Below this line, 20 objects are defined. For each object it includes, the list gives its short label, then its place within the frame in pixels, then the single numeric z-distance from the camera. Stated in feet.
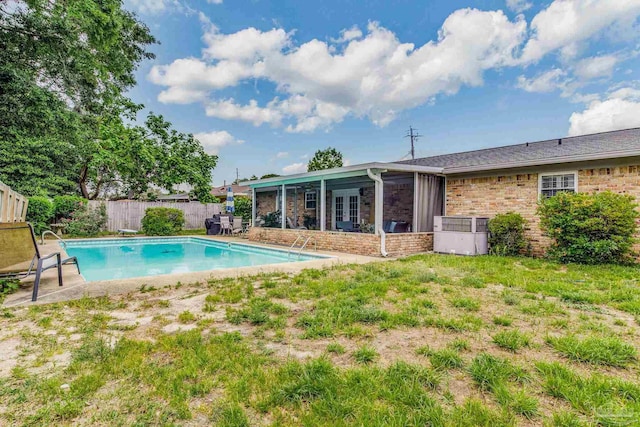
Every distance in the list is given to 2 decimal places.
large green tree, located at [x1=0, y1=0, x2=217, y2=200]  29.14
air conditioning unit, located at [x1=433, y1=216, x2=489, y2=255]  30.76
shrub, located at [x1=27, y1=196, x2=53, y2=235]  45.42
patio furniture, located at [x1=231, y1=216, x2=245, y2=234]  58.18
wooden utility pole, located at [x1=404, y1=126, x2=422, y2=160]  111.86
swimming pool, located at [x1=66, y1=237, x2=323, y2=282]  30.89
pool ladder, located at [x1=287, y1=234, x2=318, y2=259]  34.22
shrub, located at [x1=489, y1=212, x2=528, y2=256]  30.07
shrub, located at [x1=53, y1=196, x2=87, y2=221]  52.47
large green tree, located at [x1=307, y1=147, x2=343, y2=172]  114.10
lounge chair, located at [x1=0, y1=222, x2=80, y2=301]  16.03
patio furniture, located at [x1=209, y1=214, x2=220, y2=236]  58.65
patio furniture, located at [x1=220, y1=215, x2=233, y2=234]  57.93
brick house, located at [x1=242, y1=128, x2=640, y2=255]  27.02
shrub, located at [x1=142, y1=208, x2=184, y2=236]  55.26
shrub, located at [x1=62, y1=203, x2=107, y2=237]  52.34
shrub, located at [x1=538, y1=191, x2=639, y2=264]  23.65
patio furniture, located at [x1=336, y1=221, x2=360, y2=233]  44.30
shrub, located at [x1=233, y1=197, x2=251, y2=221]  65.52
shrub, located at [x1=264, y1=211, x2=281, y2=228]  49.37
